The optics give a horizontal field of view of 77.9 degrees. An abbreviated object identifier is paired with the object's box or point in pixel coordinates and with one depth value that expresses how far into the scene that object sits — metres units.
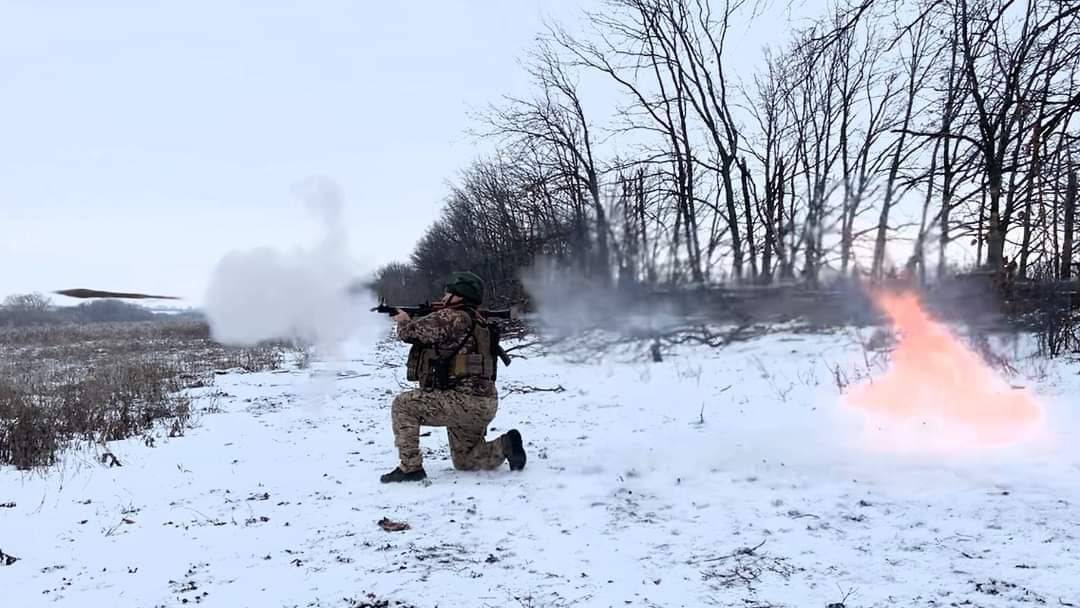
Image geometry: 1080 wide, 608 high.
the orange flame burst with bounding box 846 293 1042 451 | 6.30
